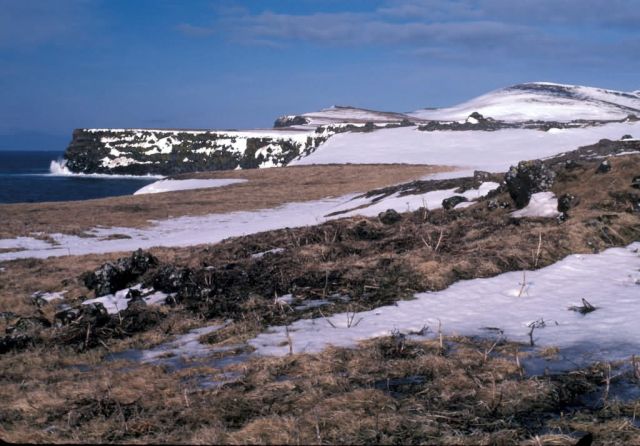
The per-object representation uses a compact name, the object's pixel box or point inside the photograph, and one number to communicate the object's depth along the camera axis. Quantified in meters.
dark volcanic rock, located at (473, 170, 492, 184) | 22.85
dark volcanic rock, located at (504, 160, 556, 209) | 15.84
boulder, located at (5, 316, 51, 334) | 9.11
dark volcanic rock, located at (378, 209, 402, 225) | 17.03
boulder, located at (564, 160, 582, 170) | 16.53
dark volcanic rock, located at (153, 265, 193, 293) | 11.02
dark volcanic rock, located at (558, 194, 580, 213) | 14.17
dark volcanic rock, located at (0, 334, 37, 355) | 8.48
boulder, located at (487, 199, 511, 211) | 16.31
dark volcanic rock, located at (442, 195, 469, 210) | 18.66
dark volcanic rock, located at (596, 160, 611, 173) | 15.60
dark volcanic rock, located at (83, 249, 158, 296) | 12.43
